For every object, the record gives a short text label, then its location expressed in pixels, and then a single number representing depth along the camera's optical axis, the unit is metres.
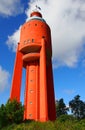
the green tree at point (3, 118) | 12.95
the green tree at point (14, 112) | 13.18
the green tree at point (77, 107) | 25.48
